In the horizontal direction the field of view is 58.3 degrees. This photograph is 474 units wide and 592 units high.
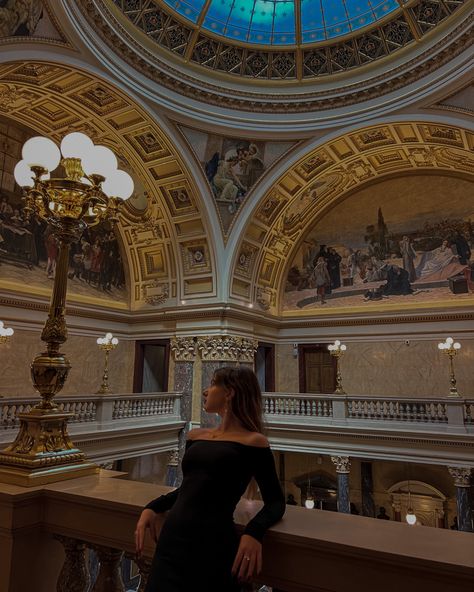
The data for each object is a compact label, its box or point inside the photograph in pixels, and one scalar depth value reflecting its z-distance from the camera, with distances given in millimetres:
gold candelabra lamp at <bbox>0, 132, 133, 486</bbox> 2730
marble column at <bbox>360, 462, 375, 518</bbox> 14859
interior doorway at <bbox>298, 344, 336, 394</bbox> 16156
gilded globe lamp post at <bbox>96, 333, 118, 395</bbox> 12617
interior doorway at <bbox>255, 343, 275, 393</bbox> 16750
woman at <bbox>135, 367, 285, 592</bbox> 1667
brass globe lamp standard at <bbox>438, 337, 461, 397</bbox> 11597
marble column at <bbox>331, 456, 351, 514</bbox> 12531
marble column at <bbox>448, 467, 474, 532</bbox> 10812
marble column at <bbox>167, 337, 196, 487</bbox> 14172
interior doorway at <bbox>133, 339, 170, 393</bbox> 15680
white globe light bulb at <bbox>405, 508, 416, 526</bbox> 12406
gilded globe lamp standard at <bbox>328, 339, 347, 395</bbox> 13202
